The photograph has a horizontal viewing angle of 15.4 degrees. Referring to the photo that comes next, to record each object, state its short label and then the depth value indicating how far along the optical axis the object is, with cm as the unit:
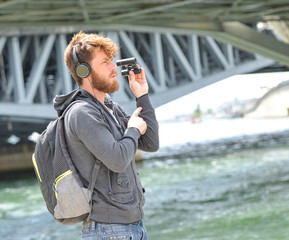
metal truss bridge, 5298
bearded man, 506
